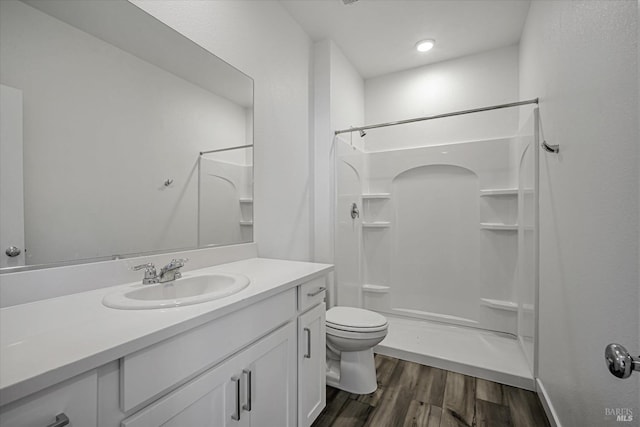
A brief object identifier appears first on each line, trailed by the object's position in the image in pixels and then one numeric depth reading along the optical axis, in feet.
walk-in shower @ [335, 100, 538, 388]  7.29
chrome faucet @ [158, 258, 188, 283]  3.59
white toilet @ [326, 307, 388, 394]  5.63
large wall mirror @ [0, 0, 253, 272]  2.82
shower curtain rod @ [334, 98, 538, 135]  6.16
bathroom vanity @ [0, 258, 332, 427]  1.69
